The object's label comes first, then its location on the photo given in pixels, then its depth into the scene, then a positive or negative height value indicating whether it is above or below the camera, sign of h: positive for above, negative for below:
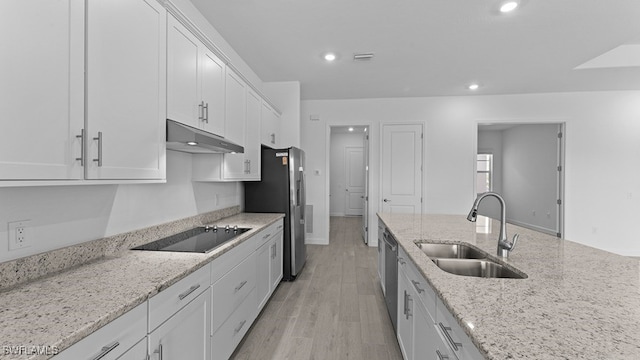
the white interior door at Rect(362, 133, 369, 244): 5.19 -0.31
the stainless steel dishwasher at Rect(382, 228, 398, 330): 2.12 -0.80
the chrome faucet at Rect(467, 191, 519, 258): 1.45 -0.29
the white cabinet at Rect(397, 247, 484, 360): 0.93 -0.63
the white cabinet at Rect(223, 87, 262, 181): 2.59 +0.30
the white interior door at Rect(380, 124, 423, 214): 5.04 +0.25
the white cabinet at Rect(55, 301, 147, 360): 0.81 -0.54
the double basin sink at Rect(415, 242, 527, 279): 1.45 -0.48
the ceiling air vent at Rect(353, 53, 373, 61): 3.30 +1.55
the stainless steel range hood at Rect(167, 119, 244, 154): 1.65 +0.26
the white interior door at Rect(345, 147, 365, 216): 8.89 +0.06
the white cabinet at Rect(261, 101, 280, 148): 3.48 +0.76
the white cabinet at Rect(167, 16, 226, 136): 1.71 +0.71
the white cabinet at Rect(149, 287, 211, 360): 1.17 -0.75
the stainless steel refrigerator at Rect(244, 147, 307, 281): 3.36 -0.18
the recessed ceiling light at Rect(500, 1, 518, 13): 2.30 +1.54
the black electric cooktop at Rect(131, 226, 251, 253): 1.82 -0.46
